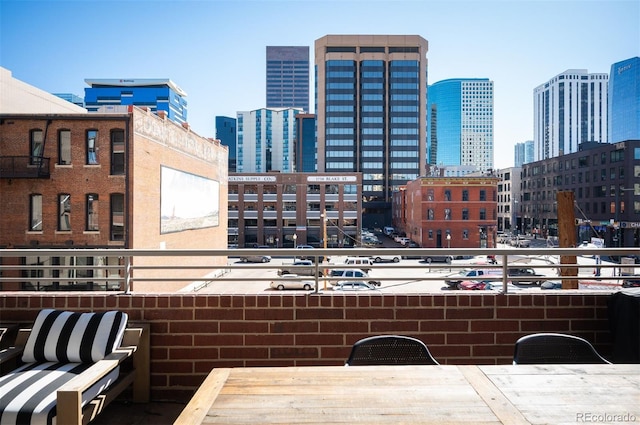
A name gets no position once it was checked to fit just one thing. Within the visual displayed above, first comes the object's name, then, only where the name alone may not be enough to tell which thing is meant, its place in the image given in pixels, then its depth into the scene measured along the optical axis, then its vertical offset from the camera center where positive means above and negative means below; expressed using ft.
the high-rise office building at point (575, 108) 565.12 +165.20
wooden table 6.16 -3.26
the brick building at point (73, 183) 73.77 +5.92
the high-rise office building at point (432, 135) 597.11 +133.67
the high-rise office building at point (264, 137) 437.99 +89.86
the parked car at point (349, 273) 91.28 -15.02
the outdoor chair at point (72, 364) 9.86 -4.71
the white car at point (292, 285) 84.33 -16.42
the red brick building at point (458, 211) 155.63 +1.43
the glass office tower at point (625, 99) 552.41 +176.37
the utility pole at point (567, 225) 21.54 -0.58
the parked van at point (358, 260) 136.01 -17.46
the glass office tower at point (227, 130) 550.36 +121.63
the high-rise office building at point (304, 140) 416.46 +81.91
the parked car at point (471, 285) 80.94 -15.51
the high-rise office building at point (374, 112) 285.23 +77.31
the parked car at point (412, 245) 169.94 -13.80
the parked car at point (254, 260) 145.07 -18.36
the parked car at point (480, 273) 94.02 -14.98
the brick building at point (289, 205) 182.29 +4.29
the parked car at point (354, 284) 84.06 -15.93
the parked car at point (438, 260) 150.02 -18.22
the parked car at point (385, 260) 141.08 -17.80
